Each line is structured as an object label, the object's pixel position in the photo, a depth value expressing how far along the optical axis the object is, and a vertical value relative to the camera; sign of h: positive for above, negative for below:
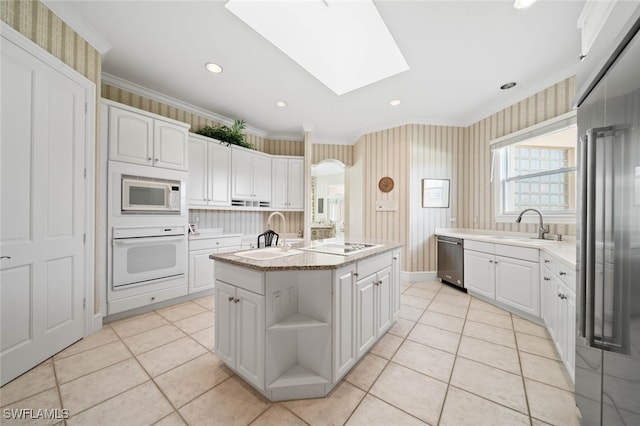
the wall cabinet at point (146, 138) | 2.40 +0.84
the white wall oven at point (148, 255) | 2.43 -0.52
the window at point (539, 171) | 2.75 +0.62
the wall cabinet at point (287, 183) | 4.39 +0.59
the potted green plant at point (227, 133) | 3.56 +1.27
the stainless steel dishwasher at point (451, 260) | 3.42 -0.74
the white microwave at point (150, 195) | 2.47 +0.19
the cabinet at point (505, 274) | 2.44 -0.73
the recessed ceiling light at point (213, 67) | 2.53 +1.65
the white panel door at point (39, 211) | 1.54 -0.01
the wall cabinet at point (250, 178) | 3.78 +0.60
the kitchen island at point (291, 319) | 1.41 -0.72
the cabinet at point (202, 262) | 3.08 -0.71
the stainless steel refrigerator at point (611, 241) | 0.75 -0.10
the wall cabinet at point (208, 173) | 3.25 +0.59
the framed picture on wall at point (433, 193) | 4.00 +0.37
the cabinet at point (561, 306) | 1.48 -0.70
